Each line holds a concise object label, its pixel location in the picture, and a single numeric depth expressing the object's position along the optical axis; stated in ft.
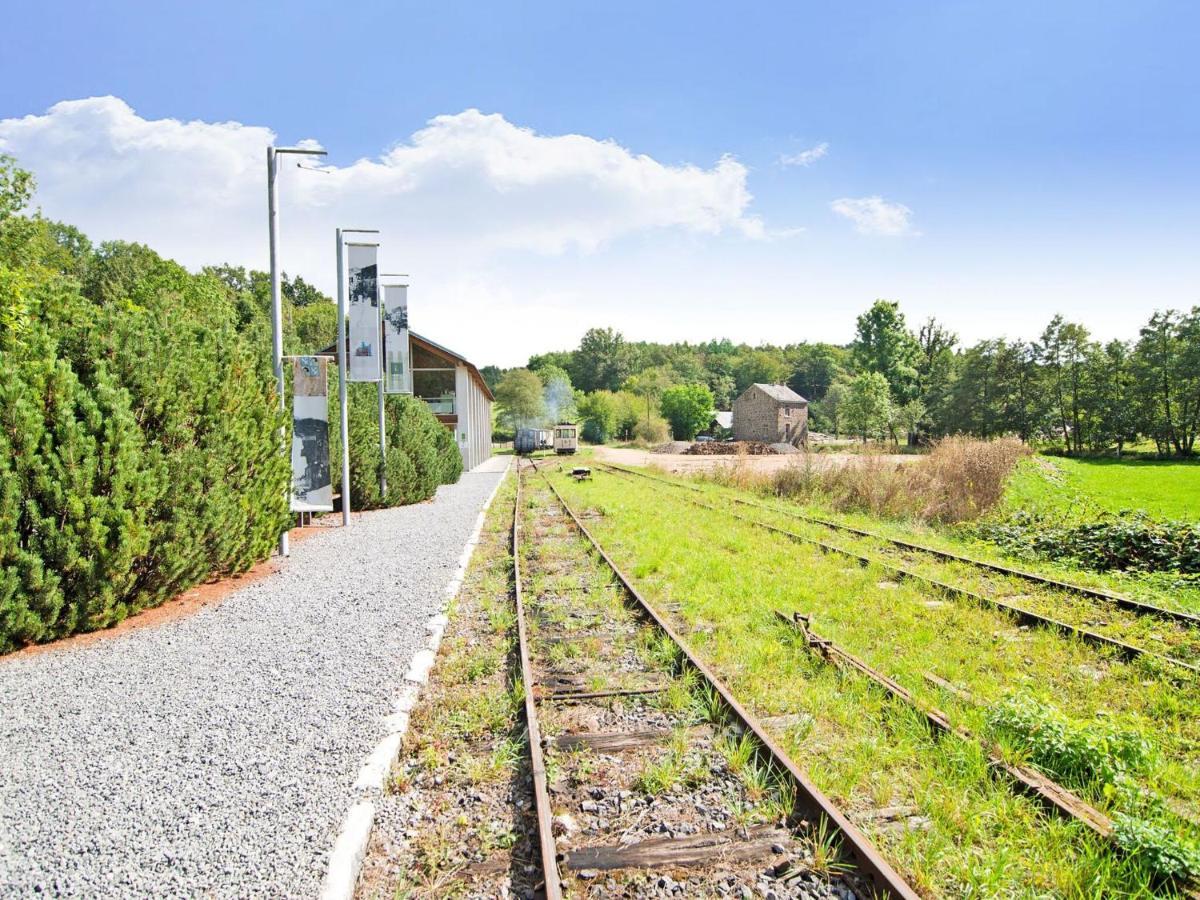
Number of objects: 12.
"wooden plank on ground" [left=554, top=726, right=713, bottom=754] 13.23
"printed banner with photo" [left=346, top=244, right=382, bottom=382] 43.75
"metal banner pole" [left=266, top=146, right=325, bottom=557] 32.40
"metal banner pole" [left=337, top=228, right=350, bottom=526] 41.70
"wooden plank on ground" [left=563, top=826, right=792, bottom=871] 9.68
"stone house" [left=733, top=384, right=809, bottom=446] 214.48
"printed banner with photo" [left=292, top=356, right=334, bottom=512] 35.68
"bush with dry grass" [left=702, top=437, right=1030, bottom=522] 44.68
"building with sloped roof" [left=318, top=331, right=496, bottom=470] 104.06
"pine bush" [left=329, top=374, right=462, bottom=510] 49.44
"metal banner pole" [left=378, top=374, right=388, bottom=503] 51.71
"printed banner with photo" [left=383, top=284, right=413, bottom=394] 54.95
